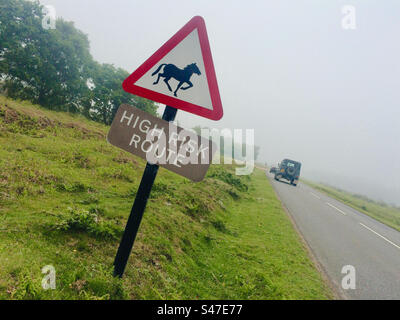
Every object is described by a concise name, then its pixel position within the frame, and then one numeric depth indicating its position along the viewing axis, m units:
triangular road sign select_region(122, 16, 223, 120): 1.83
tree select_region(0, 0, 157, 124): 22.59
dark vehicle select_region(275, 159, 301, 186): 23.69
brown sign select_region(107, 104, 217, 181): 1.80
